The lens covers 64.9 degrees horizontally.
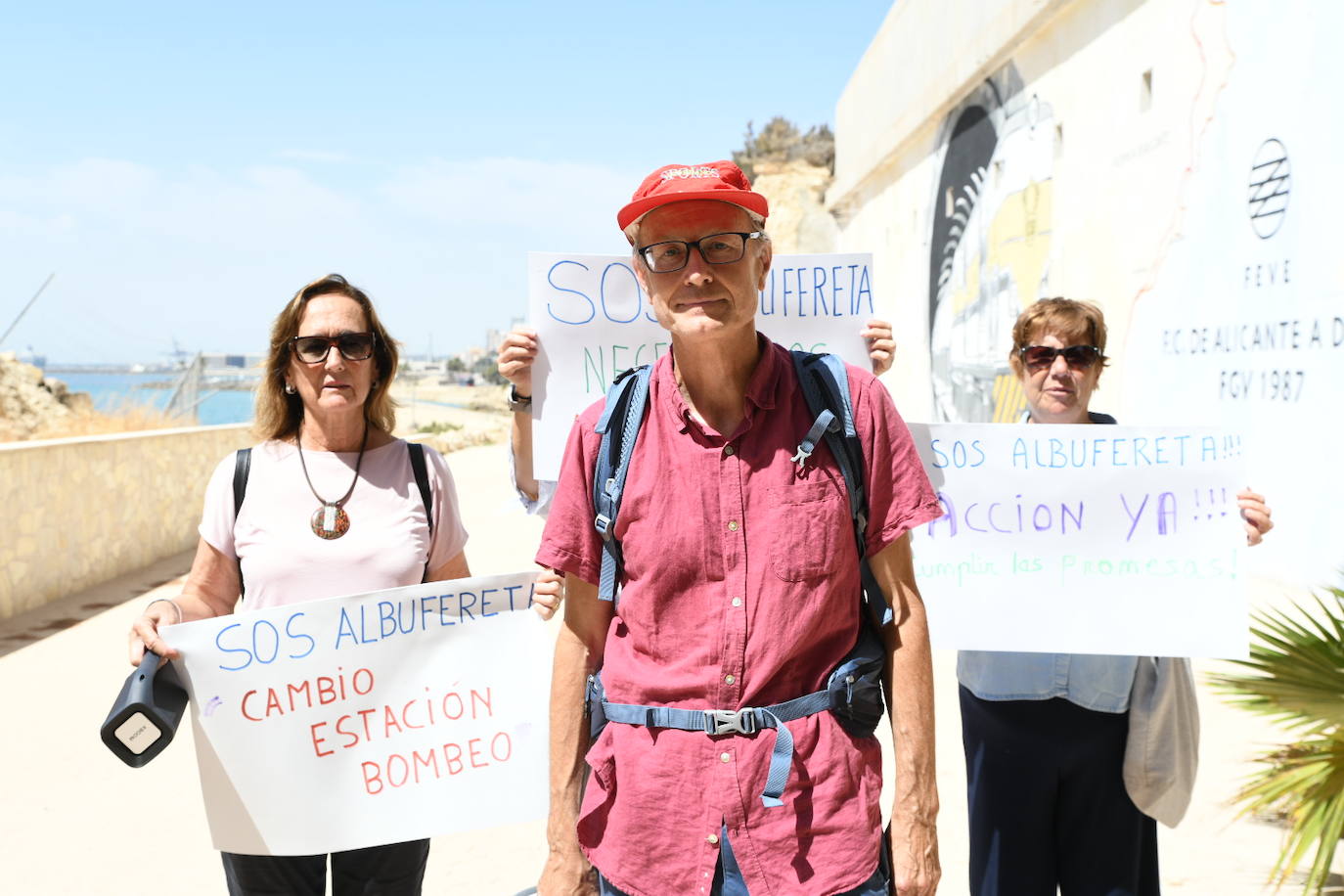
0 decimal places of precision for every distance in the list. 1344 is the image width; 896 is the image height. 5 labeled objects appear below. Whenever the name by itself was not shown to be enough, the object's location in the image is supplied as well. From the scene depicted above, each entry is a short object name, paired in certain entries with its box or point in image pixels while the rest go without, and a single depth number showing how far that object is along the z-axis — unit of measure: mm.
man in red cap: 1805
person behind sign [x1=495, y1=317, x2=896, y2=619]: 2979
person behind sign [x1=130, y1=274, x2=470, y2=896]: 2658
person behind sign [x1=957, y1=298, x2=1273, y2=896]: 2676
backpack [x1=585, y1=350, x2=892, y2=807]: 1812
